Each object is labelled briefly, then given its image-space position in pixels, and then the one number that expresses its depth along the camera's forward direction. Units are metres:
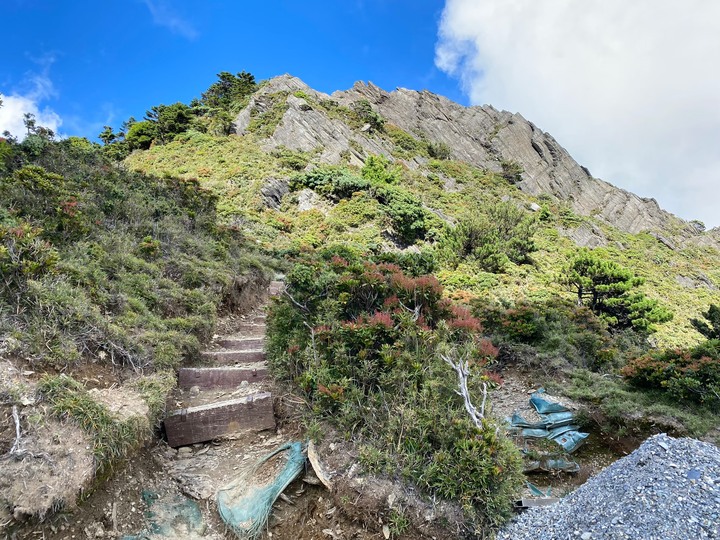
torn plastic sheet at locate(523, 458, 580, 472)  4.66
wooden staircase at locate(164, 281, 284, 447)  4.32
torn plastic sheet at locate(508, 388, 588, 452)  5.16
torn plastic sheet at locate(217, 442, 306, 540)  3.31
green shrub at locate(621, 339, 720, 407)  5.72
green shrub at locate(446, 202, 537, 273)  20.17
